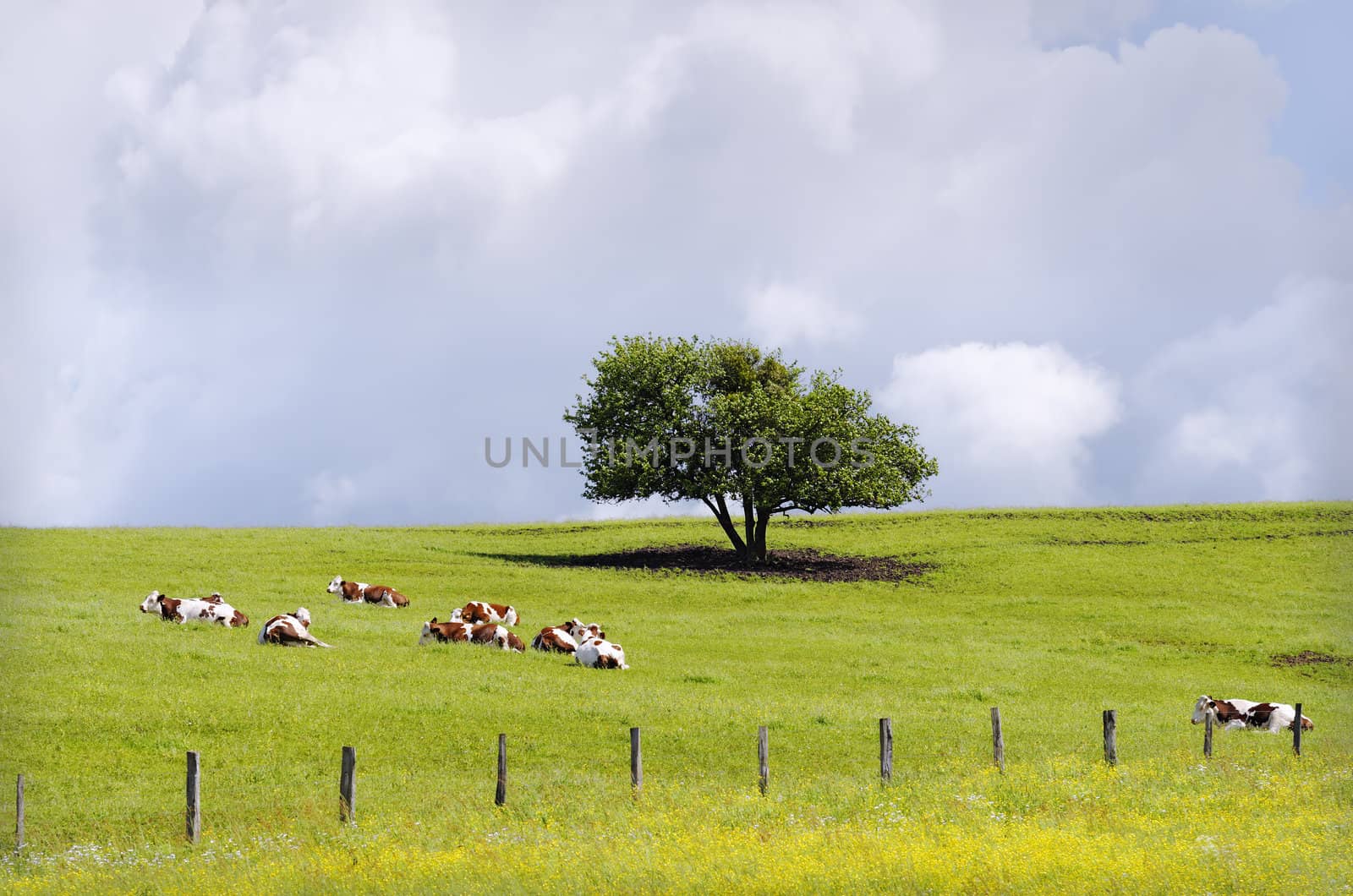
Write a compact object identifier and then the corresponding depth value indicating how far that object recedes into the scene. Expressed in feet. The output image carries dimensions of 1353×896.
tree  191.01
